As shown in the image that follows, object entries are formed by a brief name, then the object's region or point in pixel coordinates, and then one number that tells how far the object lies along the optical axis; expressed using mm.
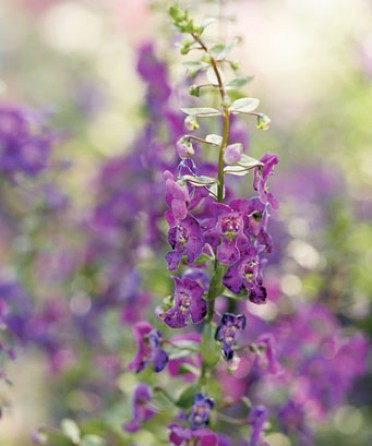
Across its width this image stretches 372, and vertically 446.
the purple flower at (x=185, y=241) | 884
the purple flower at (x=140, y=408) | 962
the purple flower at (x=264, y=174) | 885
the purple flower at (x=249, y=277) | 887
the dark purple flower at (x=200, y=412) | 921
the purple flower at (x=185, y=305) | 895
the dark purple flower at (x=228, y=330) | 904
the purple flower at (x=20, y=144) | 1132
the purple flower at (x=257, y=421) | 943
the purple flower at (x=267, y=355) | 950
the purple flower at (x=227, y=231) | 882
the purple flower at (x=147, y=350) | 928
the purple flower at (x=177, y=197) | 875
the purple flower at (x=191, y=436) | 919
